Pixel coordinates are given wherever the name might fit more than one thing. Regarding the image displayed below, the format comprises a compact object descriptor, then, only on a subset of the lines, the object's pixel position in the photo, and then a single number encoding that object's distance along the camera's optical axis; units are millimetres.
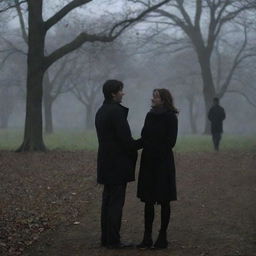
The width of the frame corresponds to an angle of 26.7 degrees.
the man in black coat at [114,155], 7151
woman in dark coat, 6996
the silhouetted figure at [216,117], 21391
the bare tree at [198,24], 34844
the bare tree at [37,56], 20406
